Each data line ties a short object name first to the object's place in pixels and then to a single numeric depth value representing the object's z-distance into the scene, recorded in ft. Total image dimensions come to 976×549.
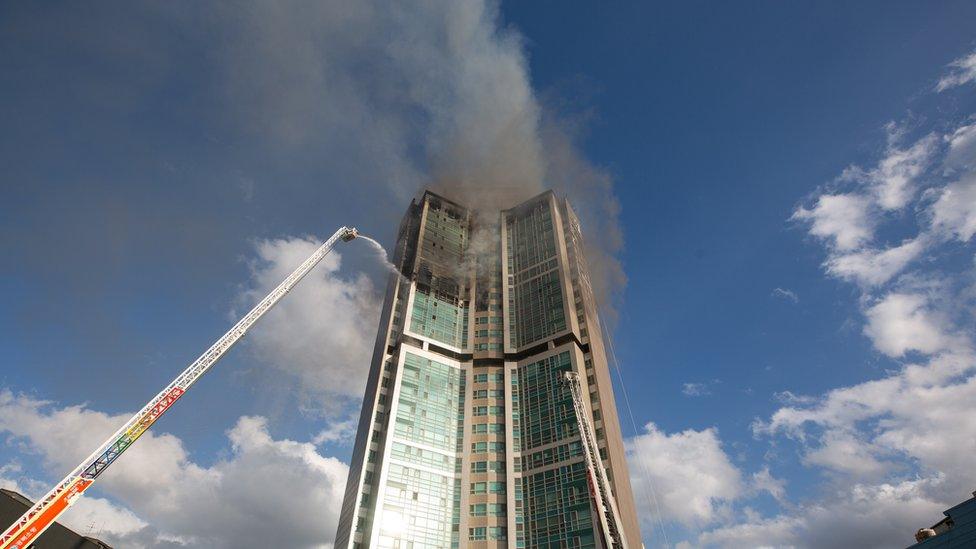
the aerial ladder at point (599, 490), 158.68
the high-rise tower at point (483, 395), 238.48
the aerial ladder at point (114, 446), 126.62
